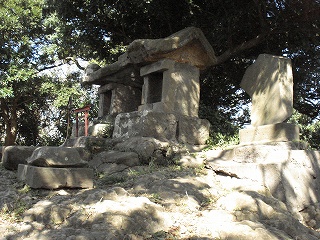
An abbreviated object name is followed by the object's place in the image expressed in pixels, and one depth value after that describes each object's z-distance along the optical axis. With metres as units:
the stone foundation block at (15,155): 5.82
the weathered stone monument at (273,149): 4.88
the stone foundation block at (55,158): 4.59
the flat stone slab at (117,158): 5.85
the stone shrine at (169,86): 7.11
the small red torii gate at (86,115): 7.85
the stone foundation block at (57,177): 4.42
